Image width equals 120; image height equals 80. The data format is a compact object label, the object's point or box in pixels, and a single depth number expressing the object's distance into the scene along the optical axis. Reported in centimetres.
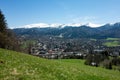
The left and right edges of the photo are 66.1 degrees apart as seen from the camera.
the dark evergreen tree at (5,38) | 3350
